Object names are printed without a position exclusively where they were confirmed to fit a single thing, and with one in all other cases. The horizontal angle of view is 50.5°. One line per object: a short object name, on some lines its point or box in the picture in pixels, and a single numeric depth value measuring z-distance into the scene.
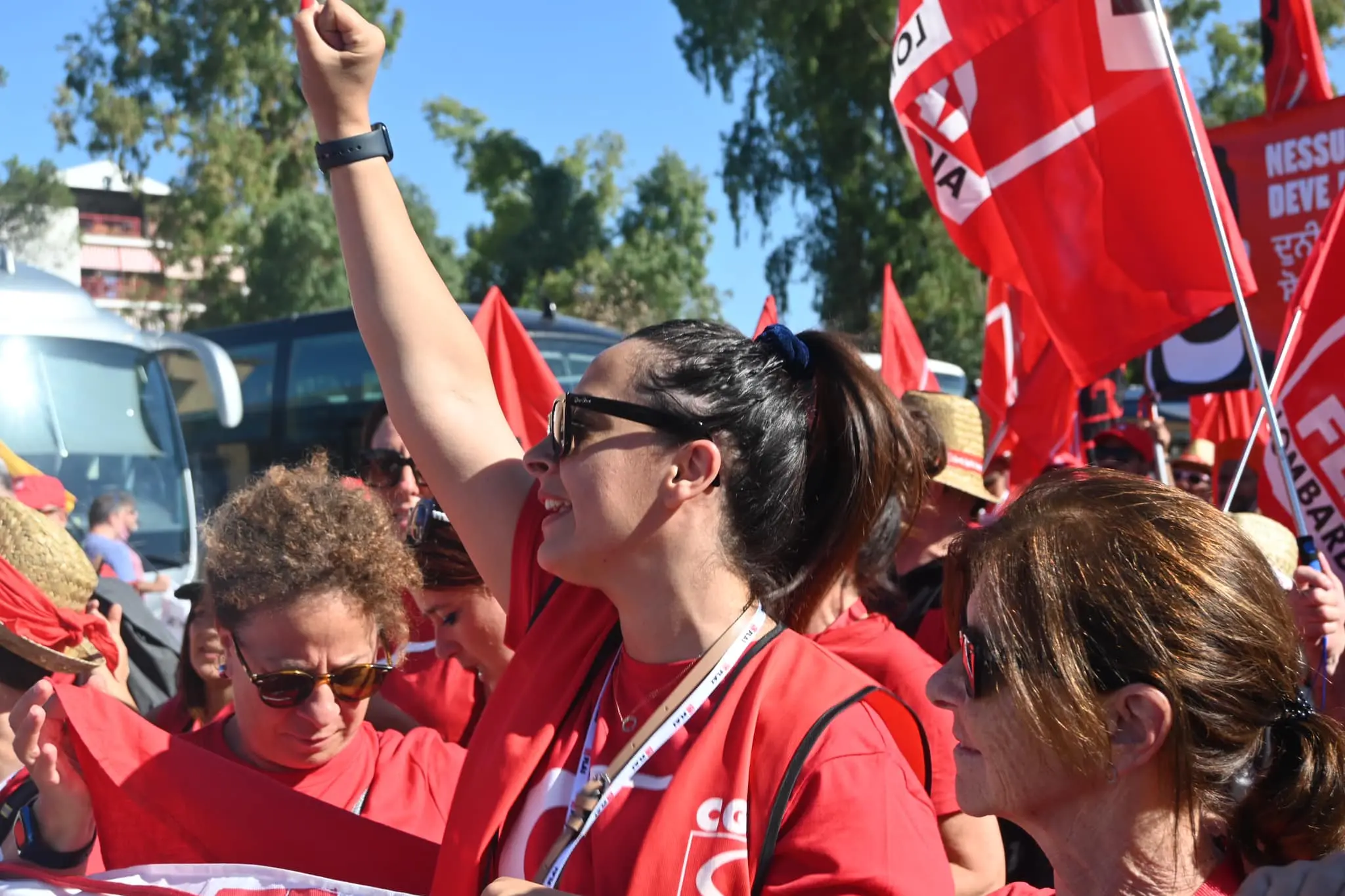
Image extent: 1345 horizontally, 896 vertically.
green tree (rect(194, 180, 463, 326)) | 25.36
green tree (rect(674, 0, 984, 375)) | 23.58
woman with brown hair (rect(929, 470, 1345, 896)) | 1.63
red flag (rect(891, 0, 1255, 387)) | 3.78
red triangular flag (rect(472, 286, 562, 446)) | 4.55
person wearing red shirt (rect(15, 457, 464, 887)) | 2.15
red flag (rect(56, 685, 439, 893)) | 2.10
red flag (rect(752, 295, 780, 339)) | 5.72
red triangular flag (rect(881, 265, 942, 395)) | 7.00
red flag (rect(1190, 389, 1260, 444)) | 8.20
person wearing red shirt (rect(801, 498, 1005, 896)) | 2.62
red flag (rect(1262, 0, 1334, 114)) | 5.17
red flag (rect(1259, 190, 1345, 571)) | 3.91
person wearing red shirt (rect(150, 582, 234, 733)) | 3.18
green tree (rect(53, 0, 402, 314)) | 25.53
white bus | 9.26
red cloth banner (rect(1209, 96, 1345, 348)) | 5.22
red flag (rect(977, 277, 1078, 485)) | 6.09
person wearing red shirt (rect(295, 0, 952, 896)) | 1.74
